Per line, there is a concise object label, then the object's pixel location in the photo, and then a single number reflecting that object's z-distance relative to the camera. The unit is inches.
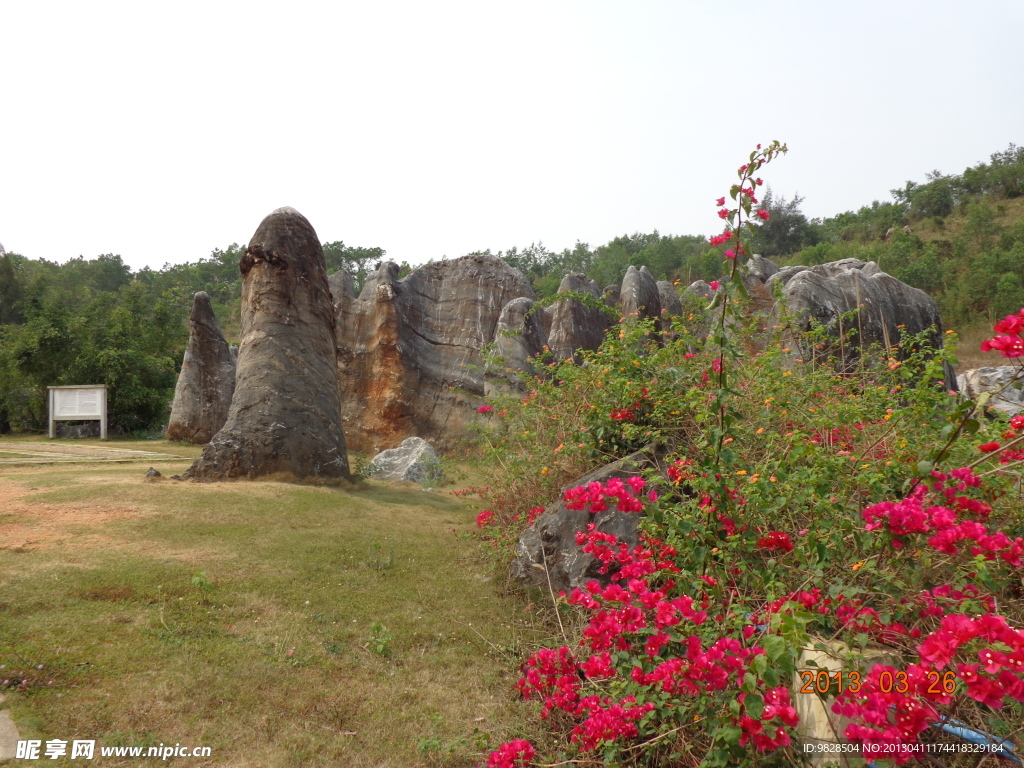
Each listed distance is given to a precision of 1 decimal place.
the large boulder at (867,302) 436.8
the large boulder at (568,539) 149.6
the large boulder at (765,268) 852.1
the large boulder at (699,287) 698.1
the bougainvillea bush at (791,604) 67.4
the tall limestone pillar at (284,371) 263.1
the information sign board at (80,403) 539.8
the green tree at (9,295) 874.1
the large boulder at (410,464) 346.9
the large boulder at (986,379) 535.8
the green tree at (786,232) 1448.1
